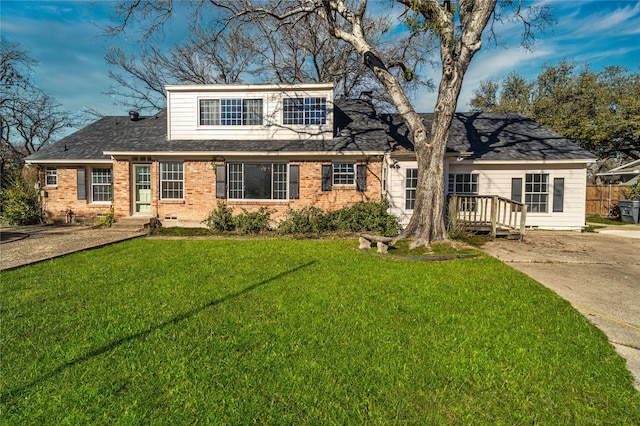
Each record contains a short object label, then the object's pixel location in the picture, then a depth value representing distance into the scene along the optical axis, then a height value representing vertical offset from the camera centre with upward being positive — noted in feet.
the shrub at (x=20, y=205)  44.55 -1.31
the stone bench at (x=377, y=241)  26.86 -3.94
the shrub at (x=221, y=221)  39.19 -2.95
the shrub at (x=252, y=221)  38.37 -2.88
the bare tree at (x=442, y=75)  27.89 +11.96
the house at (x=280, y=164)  39.47 +4.62
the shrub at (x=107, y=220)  41.70 -3.16
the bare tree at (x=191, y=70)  74.08 +32.21
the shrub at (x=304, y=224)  36.45 -3.02
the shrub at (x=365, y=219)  36.17 -2.38
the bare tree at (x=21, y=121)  72.69 +20.15
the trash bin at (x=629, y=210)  50.60 -1.41
